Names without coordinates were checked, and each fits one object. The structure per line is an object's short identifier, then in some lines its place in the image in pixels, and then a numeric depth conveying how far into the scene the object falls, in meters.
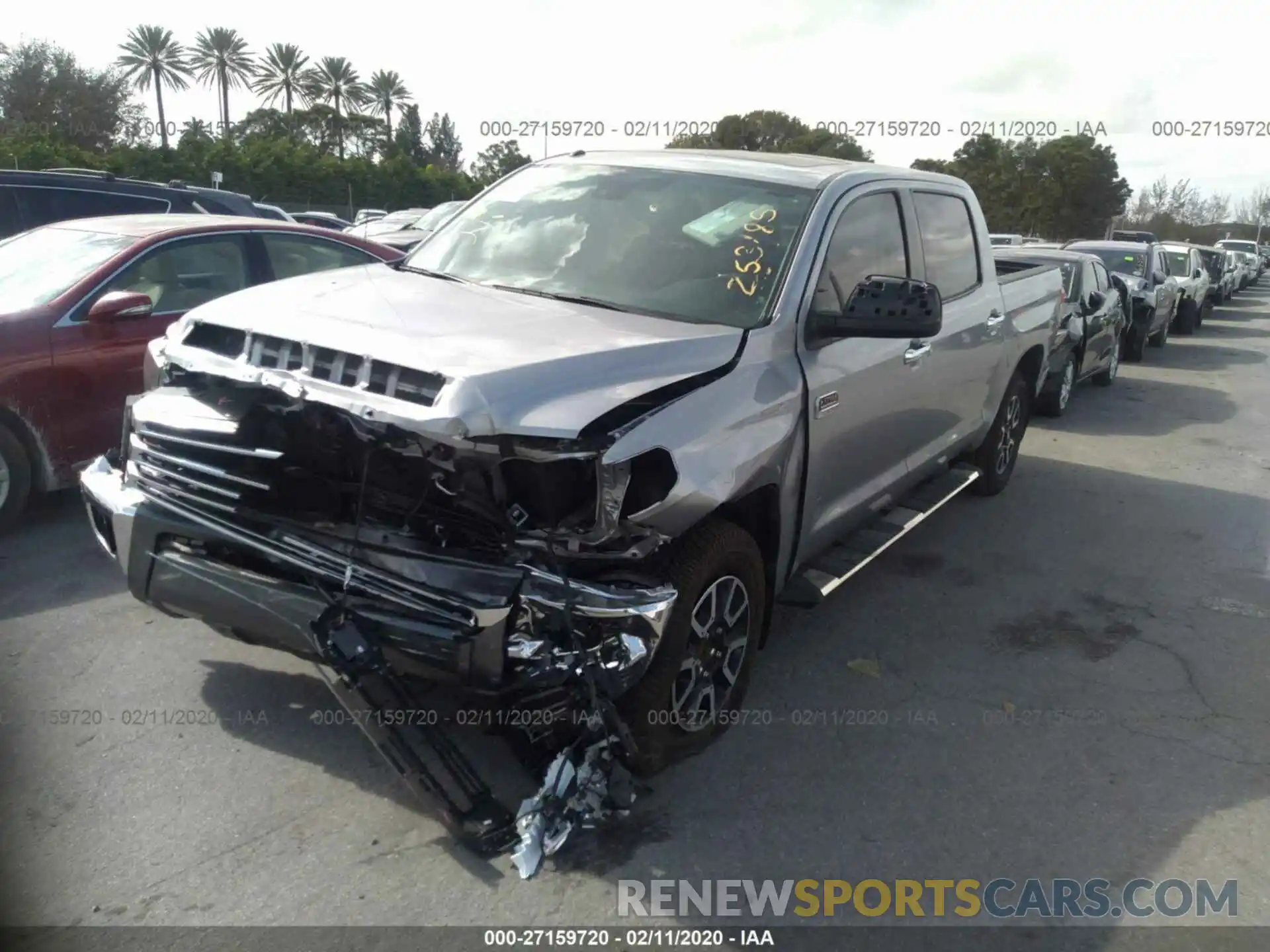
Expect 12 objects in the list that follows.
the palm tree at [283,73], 64.12
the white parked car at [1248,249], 44.81
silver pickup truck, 3.19
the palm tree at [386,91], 70.62
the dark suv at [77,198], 8.56
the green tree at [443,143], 79.75
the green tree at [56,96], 49.16
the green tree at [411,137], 70.25
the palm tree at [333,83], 64.44
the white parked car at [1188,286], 20.59
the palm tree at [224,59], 61.00
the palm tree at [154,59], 58.47
